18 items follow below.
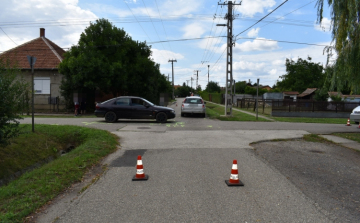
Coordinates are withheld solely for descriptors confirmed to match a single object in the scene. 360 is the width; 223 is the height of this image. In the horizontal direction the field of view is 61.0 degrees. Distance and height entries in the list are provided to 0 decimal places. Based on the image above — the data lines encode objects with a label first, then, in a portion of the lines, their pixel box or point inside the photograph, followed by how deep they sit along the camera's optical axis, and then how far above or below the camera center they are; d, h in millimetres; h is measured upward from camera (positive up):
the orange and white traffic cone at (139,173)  6043 -1416
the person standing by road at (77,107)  21766 -486
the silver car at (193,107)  21656 -323
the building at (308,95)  57150 +1737
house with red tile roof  26562 +1886
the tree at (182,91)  131750 +4868
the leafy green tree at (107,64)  22438 +2825
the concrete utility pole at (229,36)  21641 +4743
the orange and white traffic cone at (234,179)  5691 -1421
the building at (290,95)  62275 +1870
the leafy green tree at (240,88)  95669 +4739
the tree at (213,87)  100569 +5238
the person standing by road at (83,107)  23402 -475
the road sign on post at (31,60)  10713 +1413
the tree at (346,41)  11055 +2406
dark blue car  17266 -473
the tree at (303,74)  75938 +7417
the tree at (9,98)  7449 +50
